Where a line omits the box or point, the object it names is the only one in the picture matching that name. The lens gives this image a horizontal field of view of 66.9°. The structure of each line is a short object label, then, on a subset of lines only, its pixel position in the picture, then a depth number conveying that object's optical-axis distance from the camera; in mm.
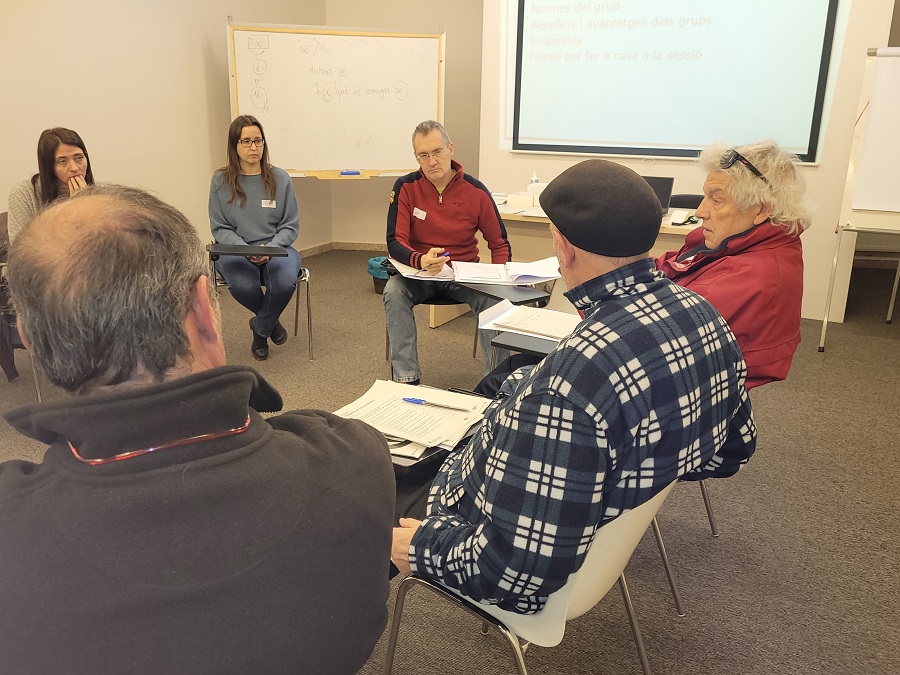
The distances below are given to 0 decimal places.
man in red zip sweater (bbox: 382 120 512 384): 3172
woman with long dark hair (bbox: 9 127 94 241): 3113
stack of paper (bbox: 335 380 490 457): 1346
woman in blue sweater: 3617
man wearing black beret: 999
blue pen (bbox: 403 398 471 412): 1494
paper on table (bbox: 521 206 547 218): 3840
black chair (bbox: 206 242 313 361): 3334
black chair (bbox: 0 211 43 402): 3011
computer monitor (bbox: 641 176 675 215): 3711
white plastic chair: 1068
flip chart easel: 3654
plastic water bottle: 4051
